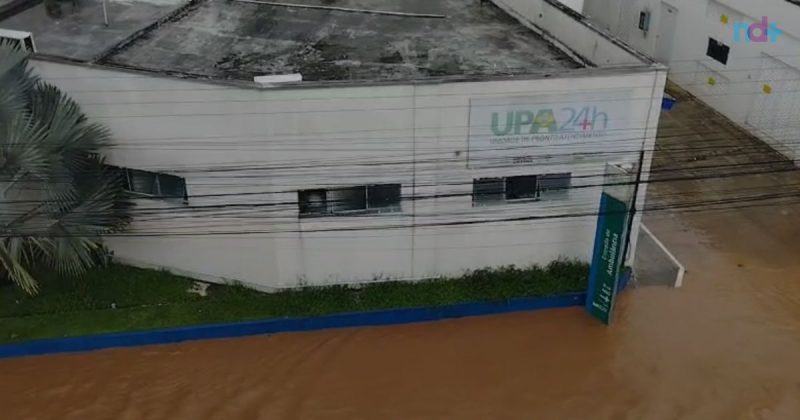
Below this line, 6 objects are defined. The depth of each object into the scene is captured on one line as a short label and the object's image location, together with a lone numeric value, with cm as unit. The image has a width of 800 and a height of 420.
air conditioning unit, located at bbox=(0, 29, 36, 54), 1247
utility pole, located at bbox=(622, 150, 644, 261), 1257
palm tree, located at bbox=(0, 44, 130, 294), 1146
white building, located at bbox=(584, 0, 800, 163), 1864
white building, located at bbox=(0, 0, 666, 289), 1218
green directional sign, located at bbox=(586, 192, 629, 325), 1266
